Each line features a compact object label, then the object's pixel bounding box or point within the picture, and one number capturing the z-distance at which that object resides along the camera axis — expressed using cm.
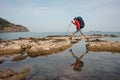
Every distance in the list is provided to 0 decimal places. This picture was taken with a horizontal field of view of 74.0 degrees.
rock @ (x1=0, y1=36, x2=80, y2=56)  788
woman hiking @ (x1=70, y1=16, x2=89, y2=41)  958
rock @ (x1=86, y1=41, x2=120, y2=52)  865
